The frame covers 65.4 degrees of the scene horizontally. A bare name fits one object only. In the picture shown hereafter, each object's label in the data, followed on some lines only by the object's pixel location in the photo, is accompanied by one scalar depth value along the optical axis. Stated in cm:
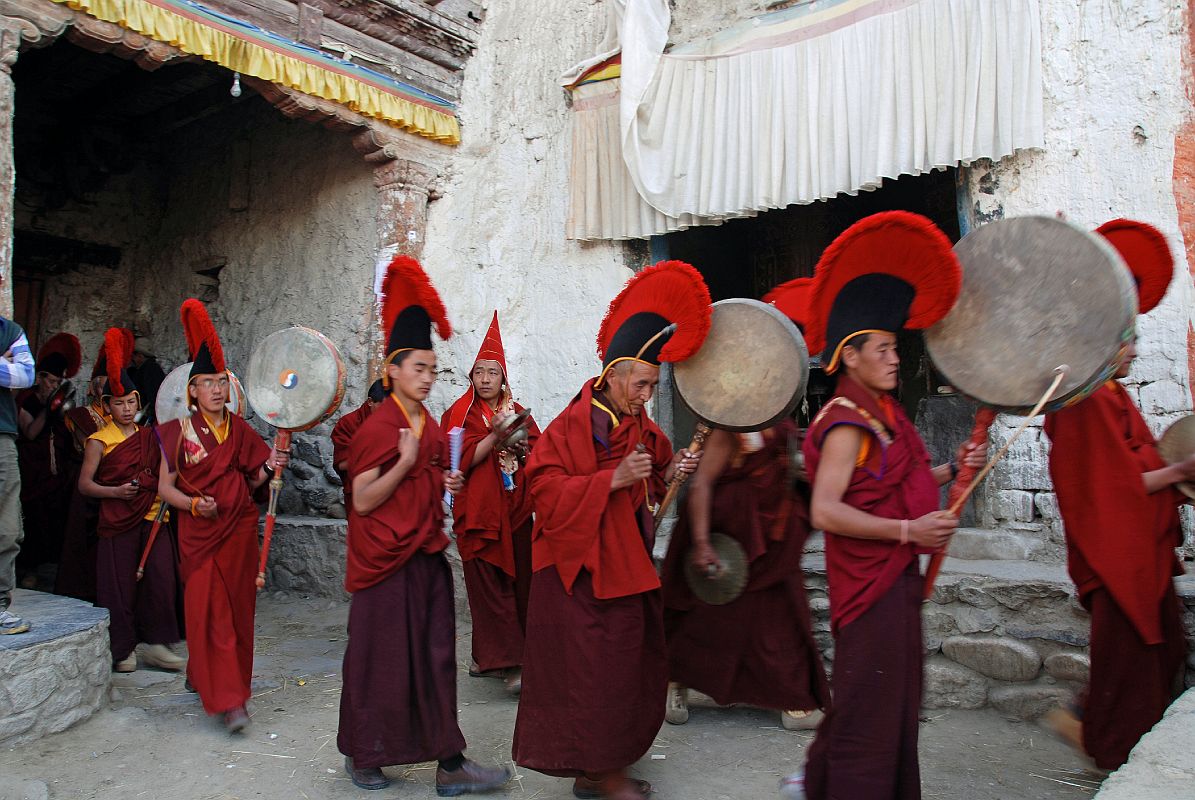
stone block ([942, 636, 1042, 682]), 419
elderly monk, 312
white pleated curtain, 487
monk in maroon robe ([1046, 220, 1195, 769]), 321
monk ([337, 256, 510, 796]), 338
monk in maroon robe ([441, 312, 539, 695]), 482
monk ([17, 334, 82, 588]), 703
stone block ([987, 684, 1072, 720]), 410
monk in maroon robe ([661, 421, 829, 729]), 395
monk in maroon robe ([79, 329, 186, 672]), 518
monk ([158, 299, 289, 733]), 416
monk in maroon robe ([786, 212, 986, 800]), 251
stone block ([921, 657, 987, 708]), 432
